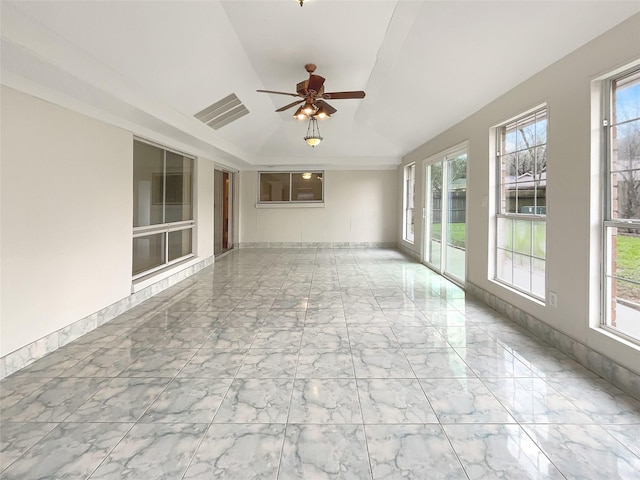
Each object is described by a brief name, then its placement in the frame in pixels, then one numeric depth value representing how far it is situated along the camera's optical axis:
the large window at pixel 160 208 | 4.39
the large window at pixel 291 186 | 9.53
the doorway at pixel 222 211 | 7.82
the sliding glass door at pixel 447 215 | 5.14
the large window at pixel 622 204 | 2.28
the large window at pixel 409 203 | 8.20
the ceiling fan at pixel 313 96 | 4.01
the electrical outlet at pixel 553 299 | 2.90
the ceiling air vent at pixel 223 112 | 4.80
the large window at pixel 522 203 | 3.21
